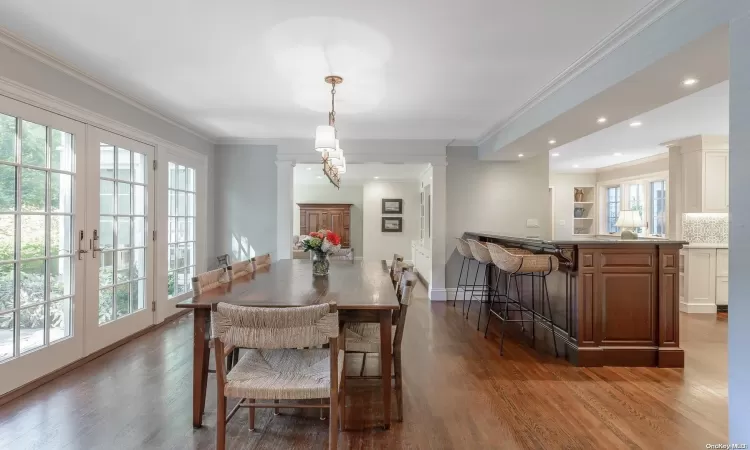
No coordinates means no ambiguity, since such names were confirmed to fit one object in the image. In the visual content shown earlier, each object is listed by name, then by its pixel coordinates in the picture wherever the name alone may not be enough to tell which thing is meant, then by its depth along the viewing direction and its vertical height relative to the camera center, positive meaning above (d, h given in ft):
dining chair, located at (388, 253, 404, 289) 10.03 -1.15
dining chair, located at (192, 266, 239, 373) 7.50 -1.20
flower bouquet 9.74 -0.58
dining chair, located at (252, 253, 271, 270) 11.37 -1.14
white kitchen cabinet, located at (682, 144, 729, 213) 16.89 +1.79
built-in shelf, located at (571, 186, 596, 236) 29.50 +0.95
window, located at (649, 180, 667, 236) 22.40 +0.94
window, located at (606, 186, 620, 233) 27.45 +1.21
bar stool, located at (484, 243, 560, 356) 11.09 -1.16
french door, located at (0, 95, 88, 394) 8.62 -0.46
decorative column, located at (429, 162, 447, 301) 19.13 -0.36
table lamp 15.19 +0.15
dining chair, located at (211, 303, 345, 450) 5.54 -1.92
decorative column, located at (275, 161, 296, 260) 19.10 +0.62
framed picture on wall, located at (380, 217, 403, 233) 34.88 -0.15
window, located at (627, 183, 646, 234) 24.44 +1.59
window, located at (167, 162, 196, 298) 15.75 -0.25
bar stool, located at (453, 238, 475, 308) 16.34 -1.62
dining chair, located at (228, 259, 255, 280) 9.67 -1.16
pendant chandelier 10.05 +2.03
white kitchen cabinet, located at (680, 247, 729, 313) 16.74 -2.26
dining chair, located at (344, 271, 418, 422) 7.59 -2.39
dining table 6.77 -1.34
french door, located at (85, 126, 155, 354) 11.19 -0.45
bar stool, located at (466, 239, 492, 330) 13.73 -1.06
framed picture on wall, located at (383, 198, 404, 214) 34.76 +1.55
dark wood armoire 36.04 +0.64
